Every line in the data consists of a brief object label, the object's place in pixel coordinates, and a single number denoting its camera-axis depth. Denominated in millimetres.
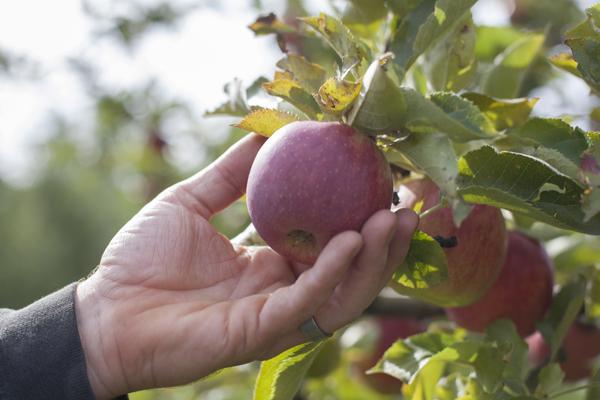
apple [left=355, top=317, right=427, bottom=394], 1312
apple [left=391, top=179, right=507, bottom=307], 831
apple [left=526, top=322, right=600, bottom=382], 1082
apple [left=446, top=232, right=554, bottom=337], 934
